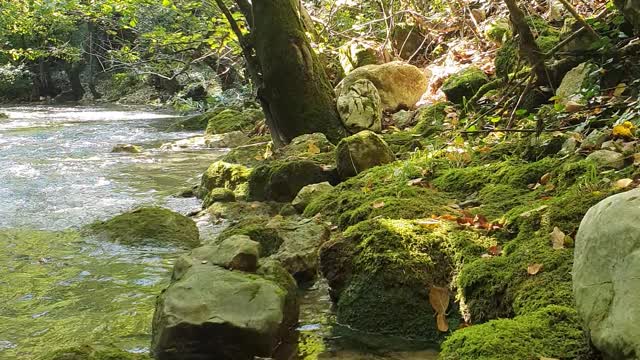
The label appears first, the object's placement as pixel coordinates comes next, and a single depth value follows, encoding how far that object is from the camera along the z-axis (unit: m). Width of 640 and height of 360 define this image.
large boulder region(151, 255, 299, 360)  2.94
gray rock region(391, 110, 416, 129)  8.17
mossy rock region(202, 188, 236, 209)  6.68
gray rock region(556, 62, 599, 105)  5.01
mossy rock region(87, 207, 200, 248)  5.40
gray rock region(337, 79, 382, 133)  7.90
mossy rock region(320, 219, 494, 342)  3.18
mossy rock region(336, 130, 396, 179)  5.91
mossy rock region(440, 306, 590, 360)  2.15
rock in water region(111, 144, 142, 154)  11.79
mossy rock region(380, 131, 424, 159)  6.56
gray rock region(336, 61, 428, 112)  8.90
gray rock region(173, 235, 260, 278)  3.50
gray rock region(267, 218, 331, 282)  4.09
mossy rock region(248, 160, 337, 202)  6.19
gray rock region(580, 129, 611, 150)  4.07
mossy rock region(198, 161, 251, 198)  7.36
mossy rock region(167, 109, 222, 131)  16.28
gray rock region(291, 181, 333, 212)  5.59
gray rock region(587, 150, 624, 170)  3.61
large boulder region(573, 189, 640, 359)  1.81
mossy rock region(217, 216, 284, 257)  4.34
